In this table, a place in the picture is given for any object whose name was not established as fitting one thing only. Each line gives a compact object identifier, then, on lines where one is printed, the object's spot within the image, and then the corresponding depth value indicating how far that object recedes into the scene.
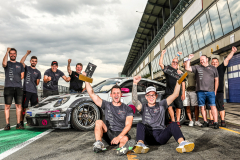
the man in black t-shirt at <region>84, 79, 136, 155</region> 2.99
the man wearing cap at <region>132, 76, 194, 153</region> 2.70
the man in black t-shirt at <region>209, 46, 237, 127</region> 5.09
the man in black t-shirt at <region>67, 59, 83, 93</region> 6.21
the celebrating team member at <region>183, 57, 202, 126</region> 5.52
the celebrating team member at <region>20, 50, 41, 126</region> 5.34
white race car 4.37
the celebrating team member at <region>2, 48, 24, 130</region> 4.98
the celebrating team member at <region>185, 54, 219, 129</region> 4.93
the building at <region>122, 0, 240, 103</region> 11.14
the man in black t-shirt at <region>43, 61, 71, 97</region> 5.90
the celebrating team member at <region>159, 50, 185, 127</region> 5.04
